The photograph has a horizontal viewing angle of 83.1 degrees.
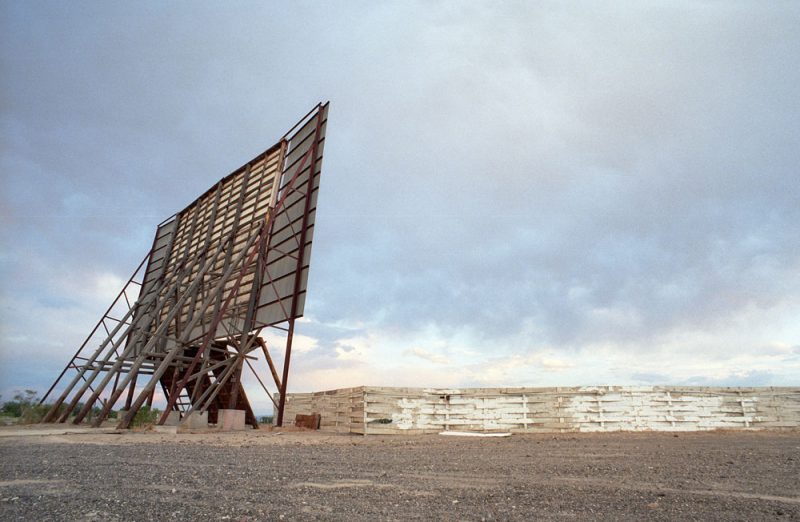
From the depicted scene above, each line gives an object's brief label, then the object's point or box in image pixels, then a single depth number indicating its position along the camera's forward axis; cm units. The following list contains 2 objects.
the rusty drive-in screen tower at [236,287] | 1758
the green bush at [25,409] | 2034
